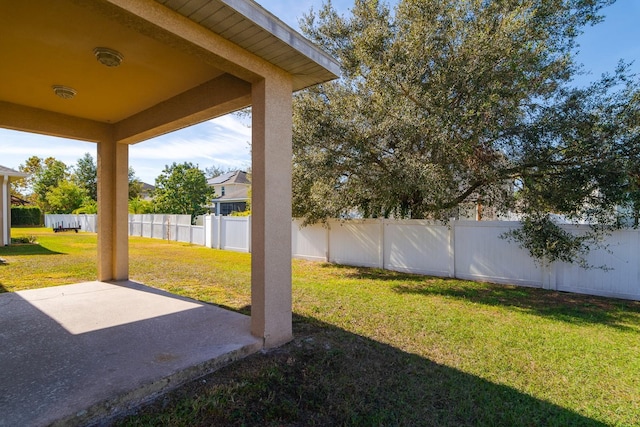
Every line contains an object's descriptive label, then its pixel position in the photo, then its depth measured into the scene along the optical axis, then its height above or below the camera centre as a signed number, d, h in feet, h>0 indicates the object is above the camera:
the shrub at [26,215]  92.02 +0.08
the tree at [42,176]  115.96 +14.07
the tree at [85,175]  122.93 +15.28
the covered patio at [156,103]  8.87 +4.85
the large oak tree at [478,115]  19.71 +6.53
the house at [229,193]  100.48 +7.03
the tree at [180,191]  82.99 +6.53
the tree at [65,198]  100.37 +5.48
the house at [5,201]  42.78 +1.82
